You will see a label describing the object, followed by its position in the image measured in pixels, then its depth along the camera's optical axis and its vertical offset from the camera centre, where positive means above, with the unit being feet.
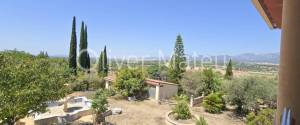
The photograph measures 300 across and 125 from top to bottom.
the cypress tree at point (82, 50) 74.70 +4.96
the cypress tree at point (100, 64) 82.02 -1.21
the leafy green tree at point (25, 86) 23.92 -3.58
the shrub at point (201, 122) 30.06 -10.15
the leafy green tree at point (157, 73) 78.90 -5.15
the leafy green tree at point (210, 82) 55.98 -6.54
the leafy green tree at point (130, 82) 53.68 -6.16
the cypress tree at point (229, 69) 83.10 -3.43
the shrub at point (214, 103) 45.16 -10.47
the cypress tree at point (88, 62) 76.34 -0.24
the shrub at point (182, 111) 39.31 -10.83
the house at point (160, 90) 54.50 -8.73
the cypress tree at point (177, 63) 71.88 -0.52
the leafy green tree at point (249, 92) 43.06 -7.29
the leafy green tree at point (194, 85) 55.55 -7.24
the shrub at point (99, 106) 36.60 -8.99
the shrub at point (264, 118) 31.40 -10.04
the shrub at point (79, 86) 61.55 -8.40
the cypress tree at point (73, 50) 71.36 +4.59
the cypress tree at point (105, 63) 83.84 -0.52
